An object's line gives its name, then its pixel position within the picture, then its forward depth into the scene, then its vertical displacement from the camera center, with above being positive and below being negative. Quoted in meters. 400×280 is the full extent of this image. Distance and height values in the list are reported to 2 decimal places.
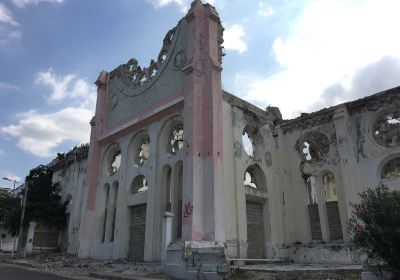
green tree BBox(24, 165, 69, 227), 23.95 +3.10
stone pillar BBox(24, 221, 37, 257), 23.16 +0.69
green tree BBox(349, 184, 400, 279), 6.97 +0.42
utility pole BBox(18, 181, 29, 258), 23.46 +1.97
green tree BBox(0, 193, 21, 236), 24.30 +2.45
